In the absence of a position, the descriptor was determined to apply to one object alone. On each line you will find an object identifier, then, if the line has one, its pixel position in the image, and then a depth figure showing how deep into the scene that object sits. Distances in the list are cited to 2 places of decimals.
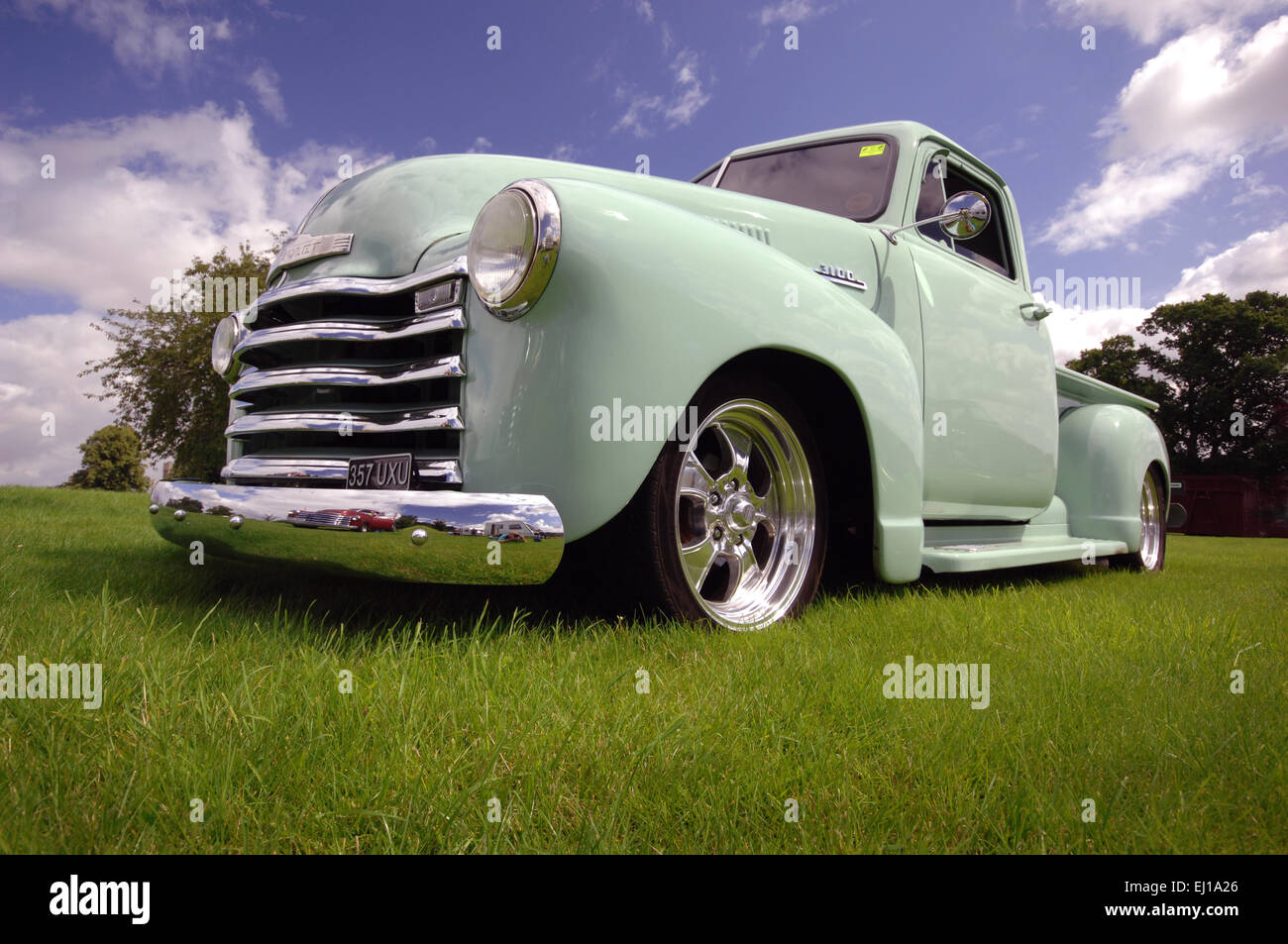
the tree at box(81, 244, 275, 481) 17.81
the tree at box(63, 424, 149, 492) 28.66
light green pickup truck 2.02
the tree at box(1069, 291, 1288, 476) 29.55
